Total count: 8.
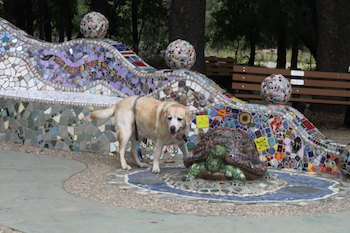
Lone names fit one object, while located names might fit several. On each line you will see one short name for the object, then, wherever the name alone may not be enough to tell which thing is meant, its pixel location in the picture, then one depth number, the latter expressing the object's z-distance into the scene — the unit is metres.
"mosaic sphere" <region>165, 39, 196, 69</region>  9.39
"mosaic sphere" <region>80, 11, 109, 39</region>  10.79
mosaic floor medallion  6.92
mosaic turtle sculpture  7.26
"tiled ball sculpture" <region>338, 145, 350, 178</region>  7.89
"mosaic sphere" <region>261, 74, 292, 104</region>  8.84
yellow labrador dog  7.55
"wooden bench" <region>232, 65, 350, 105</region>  13.29
